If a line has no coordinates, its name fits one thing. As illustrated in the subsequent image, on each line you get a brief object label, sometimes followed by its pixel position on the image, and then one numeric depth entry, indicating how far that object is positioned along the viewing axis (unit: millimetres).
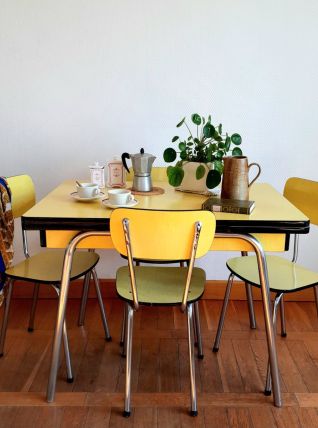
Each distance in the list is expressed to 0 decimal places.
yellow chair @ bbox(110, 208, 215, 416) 1417
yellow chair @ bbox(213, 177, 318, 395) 1775
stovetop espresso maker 1896
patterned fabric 1896
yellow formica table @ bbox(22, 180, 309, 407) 1525
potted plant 1818
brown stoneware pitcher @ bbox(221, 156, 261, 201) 1723
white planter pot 1892
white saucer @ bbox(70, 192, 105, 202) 1746
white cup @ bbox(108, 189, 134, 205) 1661
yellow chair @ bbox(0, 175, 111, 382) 1841
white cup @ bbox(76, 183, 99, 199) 1761
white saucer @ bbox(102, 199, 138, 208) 1648
